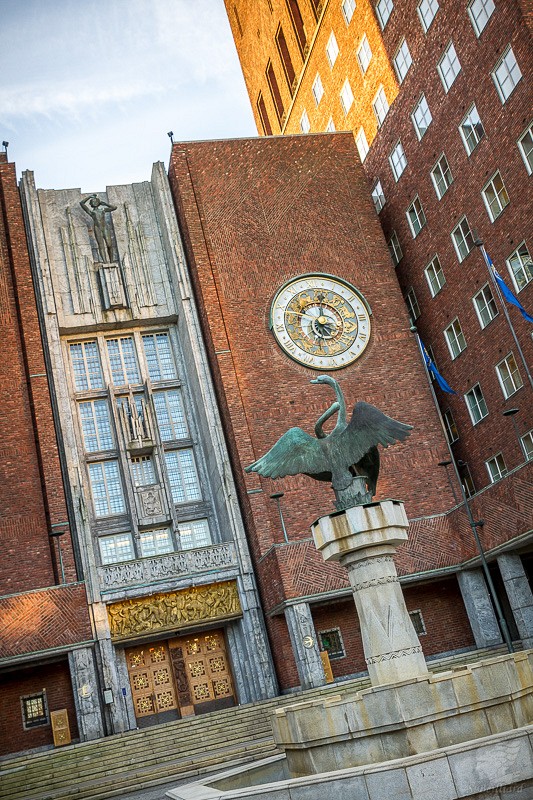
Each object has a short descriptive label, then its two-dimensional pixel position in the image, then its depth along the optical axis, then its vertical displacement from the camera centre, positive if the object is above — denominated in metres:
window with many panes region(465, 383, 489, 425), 31.17 +8.03
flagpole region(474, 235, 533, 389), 26.42 +11.01
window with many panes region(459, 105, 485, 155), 29.17 +16.66
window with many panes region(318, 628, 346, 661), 29.06 +0.79
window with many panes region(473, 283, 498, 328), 30.03 +11.01
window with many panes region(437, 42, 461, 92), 30.08 +19.51
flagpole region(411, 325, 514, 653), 25.25 +1.92
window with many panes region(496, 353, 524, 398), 28.96 +8.16
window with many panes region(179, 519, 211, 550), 32.38 +6.02
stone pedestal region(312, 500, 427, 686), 13.59 +1.22
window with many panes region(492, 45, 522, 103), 26.72 +16.73
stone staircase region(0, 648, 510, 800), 20.91 -1.13
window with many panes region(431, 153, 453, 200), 31.55 +16.54
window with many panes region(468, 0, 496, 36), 27.70 +19.44
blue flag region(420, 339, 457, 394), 29.89 +8.79
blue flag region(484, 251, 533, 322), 26.05 +9.80
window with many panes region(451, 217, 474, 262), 30.73 +13.80
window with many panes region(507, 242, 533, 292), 27.36 +11.03
